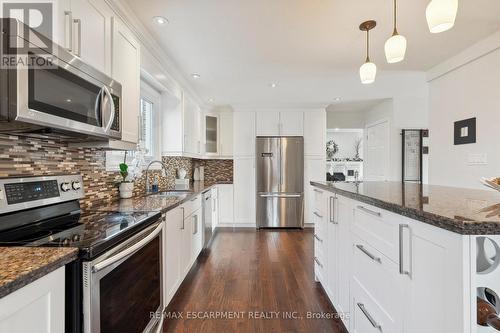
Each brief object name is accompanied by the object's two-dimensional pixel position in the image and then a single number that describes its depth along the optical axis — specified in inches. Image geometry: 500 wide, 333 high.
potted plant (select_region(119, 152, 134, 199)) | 85.2
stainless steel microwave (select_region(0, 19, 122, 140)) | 34.3
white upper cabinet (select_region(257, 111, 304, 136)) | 186.9
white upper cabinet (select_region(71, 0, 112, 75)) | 52.3
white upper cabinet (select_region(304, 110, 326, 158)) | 185.9
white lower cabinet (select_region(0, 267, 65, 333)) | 24.2
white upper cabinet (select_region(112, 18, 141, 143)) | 68.6
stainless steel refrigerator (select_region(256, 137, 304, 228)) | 182.2
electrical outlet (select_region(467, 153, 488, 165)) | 102.3
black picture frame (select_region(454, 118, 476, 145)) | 106.9
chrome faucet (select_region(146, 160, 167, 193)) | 107.6
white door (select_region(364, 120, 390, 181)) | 179.6
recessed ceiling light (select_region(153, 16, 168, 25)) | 78.1
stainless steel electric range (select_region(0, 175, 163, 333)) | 34.8
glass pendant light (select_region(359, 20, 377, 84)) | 78.0
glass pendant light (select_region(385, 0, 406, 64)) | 63.1
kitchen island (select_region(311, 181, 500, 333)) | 29.1
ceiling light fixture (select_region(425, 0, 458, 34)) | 48.3
